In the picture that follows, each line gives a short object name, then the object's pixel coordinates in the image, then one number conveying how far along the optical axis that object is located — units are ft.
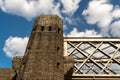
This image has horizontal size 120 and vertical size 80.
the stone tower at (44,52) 29.02
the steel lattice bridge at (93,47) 32.59
